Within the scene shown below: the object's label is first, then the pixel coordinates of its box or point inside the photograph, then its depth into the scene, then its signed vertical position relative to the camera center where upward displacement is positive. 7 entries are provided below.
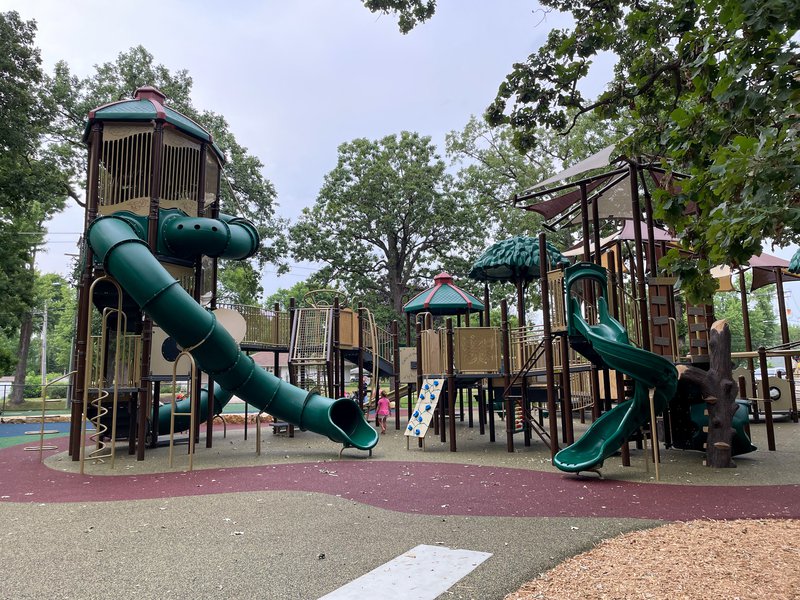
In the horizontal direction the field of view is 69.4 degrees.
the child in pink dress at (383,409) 18.70 -1.21
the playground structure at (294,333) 10.19 +0.84
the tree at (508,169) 28.05 +10.91
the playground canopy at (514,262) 15.94 +3.02
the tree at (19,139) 17.73 +7.60
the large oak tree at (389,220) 34.28 +9.07
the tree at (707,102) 3.65 +2.05
